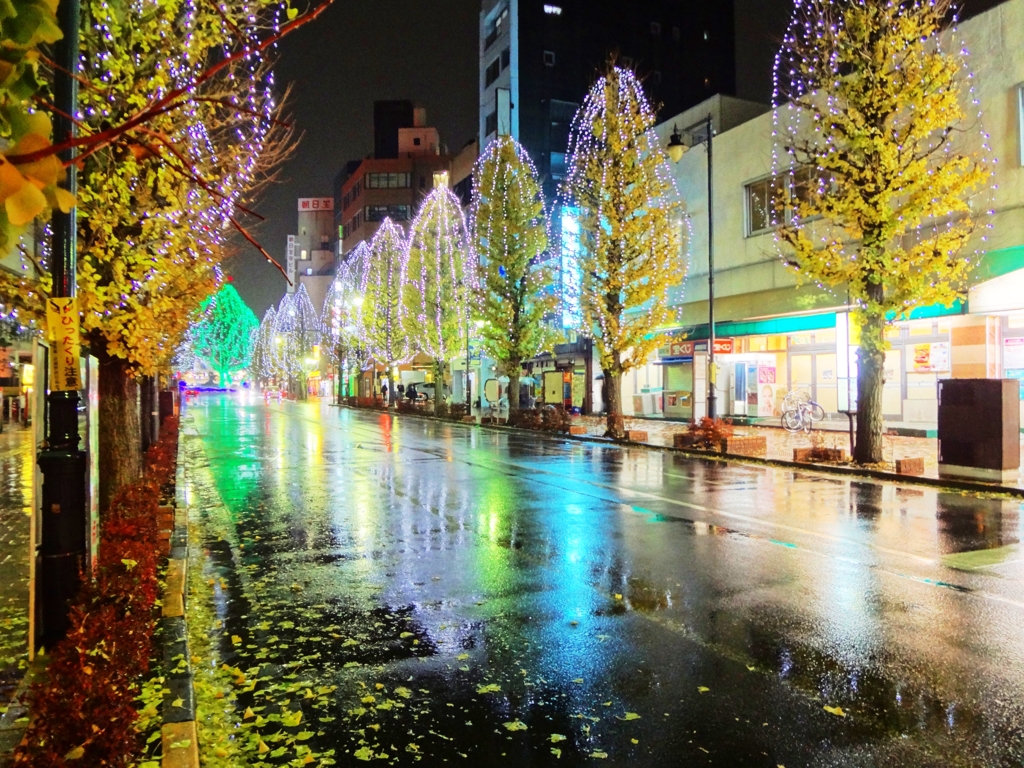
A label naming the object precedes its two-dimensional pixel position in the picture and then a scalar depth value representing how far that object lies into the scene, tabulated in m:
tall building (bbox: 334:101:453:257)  93.38
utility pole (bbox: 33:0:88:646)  5.31
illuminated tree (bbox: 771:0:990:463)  15.80
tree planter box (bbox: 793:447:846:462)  17.67
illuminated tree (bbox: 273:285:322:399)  99.44
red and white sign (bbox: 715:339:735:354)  30.12
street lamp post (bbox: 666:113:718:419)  23.28
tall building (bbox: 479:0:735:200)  52.94
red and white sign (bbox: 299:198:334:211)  139.55
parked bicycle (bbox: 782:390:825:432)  26.92
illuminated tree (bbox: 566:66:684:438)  26.61
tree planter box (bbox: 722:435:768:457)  20.00
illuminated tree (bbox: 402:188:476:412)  45.81
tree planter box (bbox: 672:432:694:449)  22.17
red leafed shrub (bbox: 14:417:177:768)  3.28
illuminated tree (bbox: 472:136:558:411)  35.47
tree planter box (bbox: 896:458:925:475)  15.37
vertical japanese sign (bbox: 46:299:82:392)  5.32
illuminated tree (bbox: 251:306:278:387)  130.62
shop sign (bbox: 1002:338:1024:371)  21.62
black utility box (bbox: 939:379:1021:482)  13.68
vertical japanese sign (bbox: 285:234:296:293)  124.89
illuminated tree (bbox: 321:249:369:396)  62.38
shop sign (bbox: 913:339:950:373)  23.67
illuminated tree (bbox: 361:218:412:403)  52.31
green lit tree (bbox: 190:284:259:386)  106.71
